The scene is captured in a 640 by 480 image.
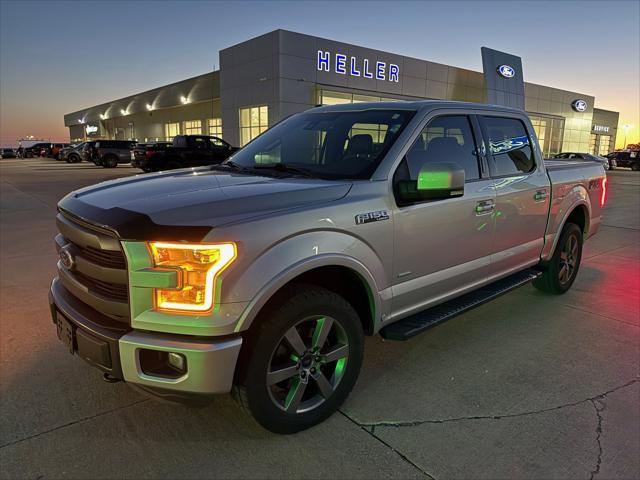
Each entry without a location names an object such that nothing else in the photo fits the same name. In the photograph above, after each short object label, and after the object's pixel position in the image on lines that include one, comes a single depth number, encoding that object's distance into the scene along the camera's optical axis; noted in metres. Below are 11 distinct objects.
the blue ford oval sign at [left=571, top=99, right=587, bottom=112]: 44.03
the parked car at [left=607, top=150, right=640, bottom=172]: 44.41
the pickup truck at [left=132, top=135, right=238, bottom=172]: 19.50
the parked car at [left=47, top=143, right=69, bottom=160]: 45.08
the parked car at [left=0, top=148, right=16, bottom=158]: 60.06
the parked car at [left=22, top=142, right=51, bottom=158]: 54.93
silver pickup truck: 2.14
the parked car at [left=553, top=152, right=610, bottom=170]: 24.90
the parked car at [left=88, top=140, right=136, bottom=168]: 31.77
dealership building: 24.75
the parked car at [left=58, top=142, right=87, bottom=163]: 39.50
